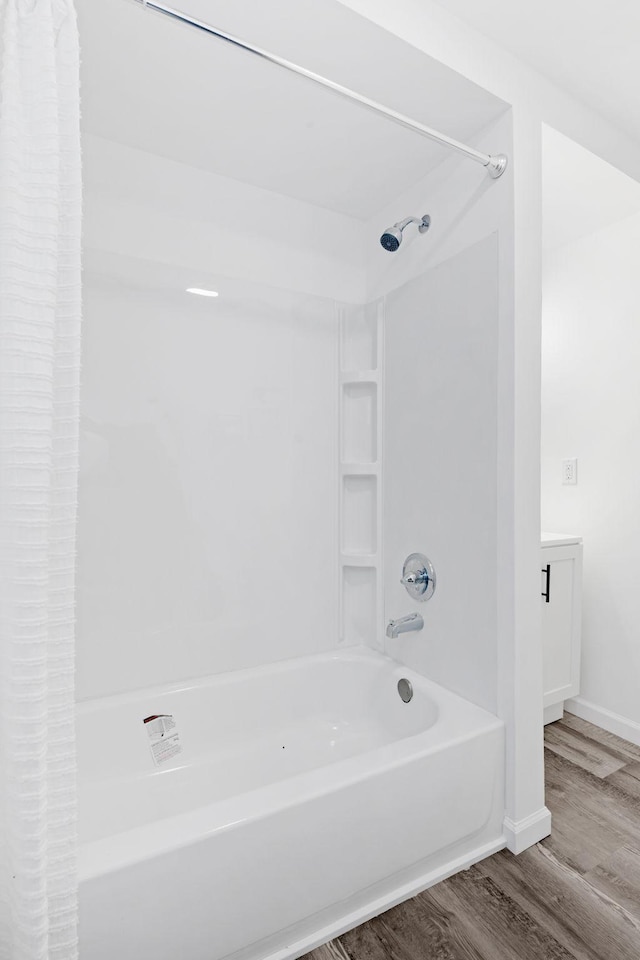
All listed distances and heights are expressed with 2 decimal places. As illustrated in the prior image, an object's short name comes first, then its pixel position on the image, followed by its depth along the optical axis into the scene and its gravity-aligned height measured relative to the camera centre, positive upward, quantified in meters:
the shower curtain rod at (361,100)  1.12 +0.99
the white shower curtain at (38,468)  0.89 +0.02
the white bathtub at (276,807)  1.09 -0.87
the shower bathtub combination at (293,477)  1.38 +0.03
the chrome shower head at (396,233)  1.80 +0.87
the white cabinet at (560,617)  2.29 -0.58
